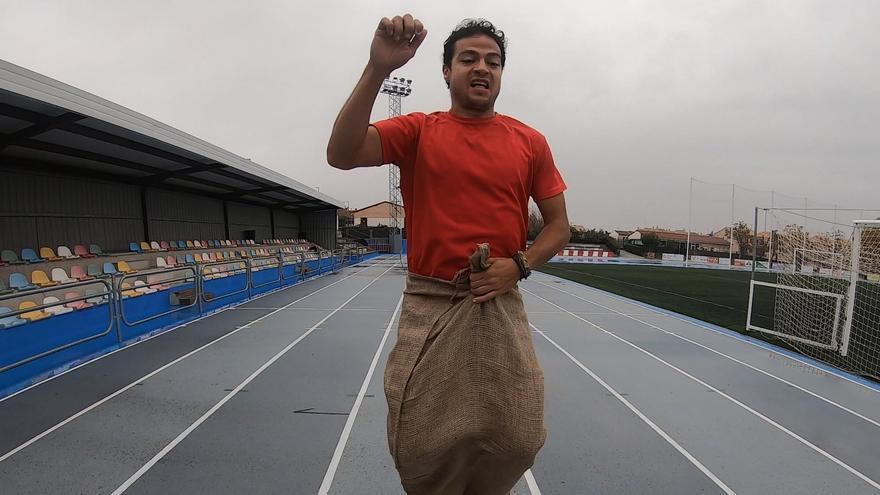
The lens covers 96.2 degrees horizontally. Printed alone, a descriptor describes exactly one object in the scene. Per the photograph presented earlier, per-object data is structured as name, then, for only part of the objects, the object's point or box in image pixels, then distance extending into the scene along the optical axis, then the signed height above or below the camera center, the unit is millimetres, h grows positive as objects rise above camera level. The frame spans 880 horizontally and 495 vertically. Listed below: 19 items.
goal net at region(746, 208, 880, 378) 5090 -1549
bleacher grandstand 4395 +66
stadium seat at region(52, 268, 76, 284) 7438 -951
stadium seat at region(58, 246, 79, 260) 8805 -603
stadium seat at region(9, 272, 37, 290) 6586 -945
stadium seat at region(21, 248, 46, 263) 7806 -612
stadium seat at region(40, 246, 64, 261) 8234 -605
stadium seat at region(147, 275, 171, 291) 6920 -956
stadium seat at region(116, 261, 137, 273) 8961 -952
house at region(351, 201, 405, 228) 41625 +949
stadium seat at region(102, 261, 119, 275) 8500 -943
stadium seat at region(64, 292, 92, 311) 5427 -1098
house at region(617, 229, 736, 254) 40566 -2321
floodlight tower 20453 +6747
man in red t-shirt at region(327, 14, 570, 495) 847 -98
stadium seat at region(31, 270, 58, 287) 6988 -955
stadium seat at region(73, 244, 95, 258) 9141 -609
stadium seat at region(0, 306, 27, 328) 4702 -1137
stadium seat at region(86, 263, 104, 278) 8297 -943
